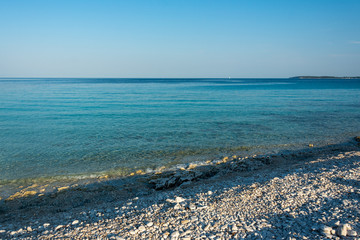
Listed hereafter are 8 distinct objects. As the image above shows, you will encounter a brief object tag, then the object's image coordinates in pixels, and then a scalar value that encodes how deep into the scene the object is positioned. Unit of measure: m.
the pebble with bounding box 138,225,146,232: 6.02
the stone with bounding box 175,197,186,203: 7.61
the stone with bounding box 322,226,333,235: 5.65
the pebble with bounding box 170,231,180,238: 5.73
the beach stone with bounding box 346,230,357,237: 5.48
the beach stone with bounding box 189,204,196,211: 7.04
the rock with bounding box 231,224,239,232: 5.94
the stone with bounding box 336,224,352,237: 5.53
